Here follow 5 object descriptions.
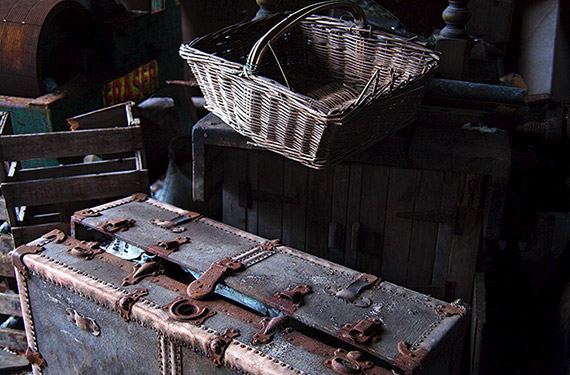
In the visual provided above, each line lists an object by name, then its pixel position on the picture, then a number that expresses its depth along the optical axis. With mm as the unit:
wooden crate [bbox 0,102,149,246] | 3166
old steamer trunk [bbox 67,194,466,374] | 2050
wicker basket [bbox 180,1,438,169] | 2316
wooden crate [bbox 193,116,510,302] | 2764
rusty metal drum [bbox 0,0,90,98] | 3895
